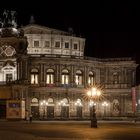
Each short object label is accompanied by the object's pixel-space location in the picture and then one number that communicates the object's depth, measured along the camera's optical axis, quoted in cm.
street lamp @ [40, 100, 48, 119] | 7983
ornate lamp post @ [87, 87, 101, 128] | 5219
